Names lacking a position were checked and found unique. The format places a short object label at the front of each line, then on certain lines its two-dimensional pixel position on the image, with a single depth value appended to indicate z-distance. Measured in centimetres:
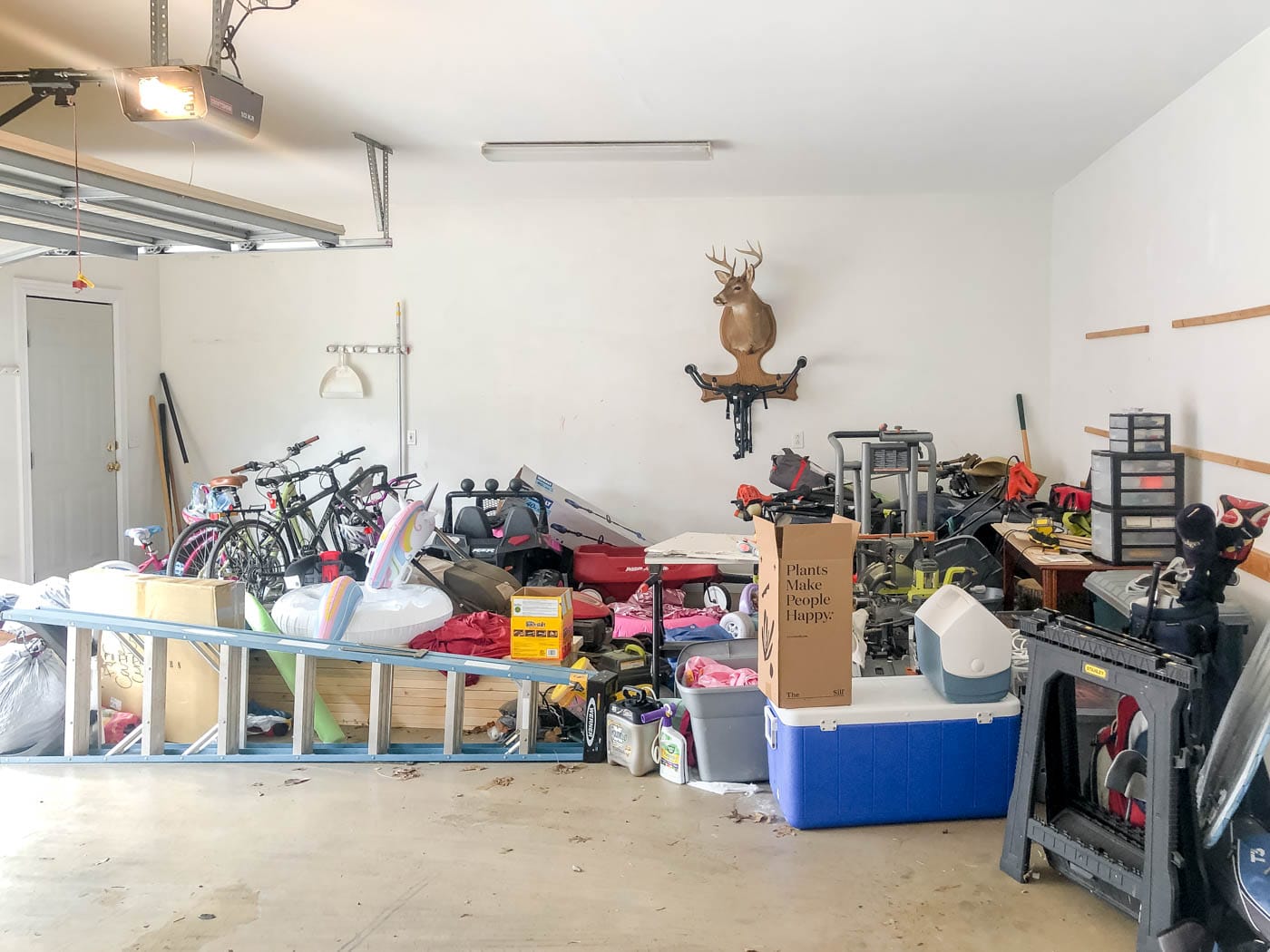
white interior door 600
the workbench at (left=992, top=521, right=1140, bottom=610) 429
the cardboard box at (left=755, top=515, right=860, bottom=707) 307
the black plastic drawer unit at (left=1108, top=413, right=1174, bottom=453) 420
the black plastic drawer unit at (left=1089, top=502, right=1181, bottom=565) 422
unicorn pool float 399
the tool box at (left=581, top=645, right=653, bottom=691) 419
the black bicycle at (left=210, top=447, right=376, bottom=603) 547
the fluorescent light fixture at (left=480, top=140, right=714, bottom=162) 519
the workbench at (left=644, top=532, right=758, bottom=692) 392
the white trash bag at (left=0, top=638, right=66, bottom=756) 382
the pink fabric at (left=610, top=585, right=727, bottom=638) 484
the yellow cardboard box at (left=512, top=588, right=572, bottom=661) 420
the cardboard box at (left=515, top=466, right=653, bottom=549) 617
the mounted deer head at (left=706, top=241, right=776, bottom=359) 644
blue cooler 308
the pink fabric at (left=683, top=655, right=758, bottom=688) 368
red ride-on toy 577
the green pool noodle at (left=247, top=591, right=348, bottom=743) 399
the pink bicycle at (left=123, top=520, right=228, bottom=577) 548
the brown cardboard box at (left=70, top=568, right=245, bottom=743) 393
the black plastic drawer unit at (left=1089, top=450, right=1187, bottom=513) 419
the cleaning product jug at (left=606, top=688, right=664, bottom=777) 357
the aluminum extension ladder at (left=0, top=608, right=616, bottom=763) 371
